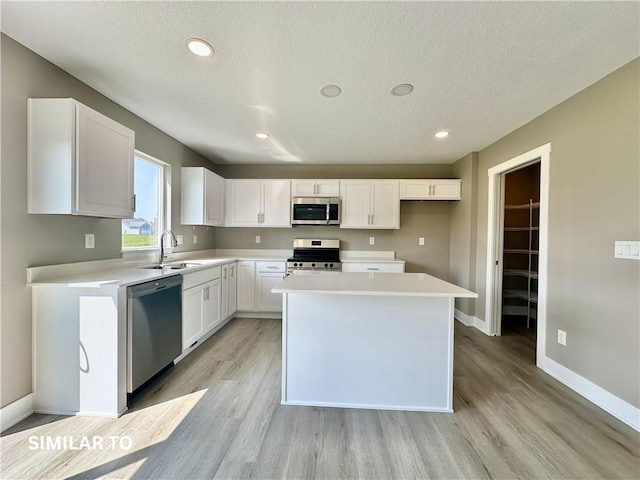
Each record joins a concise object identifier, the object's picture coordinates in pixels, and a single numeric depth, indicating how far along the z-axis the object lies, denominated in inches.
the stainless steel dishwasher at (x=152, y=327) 75.9
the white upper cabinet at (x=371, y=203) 165.9
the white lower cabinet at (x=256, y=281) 157.0
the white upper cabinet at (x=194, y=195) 140.5
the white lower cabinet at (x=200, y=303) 105.0
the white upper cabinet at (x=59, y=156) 70.2
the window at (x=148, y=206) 111.9
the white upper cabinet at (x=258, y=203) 168.1
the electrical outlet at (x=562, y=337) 90.6
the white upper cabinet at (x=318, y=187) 166.6
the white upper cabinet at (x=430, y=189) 163.3
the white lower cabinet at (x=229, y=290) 140.8
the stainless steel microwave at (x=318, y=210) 163.3
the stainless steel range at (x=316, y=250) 164.2
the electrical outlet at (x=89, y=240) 87.2
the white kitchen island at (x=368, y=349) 75.8
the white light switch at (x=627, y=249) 69.8
